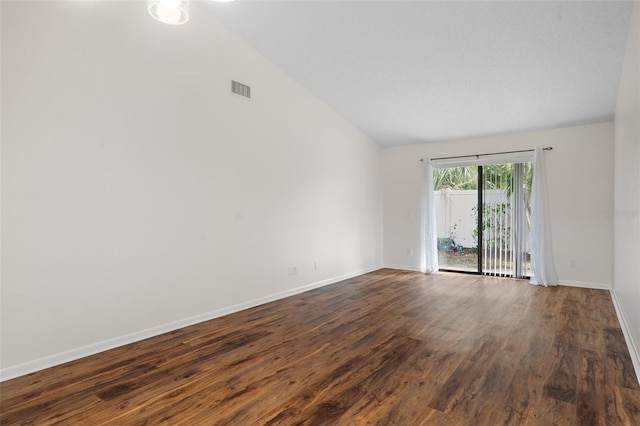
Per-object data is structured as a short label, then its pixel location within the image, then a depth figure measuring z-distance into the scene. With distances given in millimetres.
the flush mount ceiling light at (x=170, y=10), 2121
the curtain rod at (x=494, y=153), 5547
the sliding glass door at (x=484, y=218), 5875
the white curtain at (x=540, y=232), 5445
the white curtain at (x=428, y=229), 6605
